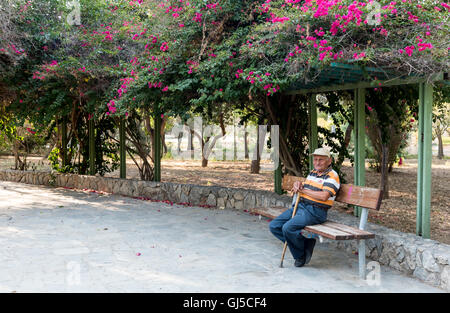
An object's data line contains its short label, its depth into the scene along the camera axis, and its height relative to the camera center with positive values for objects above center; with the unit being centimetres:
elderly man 433 -64
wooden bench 396 -79
